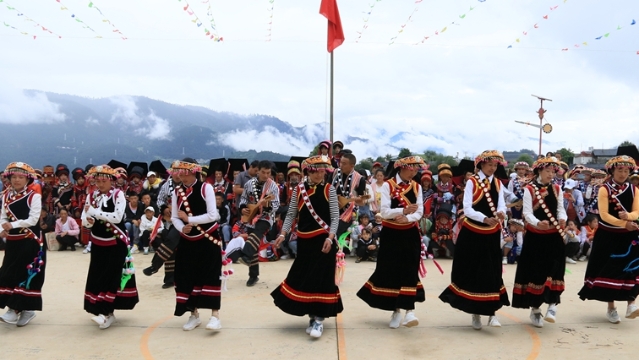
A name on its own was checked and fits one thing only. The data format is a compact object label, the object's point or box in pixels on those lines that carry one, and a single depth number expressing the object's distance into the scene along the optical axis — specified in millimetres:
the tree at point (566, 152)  48694
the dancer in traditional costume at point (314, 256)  5531
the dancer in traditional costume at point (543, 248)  5715
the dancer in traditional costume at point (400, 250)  5758
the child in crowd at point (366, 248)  10211
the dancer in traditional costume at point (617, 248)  5934
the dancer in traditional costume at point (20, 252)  5742
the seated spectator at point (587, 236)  10352
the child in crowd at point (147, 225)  11055
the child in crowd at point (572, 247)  9250
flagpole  10609
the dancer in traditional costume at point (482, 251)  5613
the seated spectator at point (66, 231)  11344
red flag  10922
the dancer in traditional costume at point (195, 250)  5590
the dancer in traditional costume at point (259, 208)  7773
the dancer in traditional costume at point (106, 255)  5719
